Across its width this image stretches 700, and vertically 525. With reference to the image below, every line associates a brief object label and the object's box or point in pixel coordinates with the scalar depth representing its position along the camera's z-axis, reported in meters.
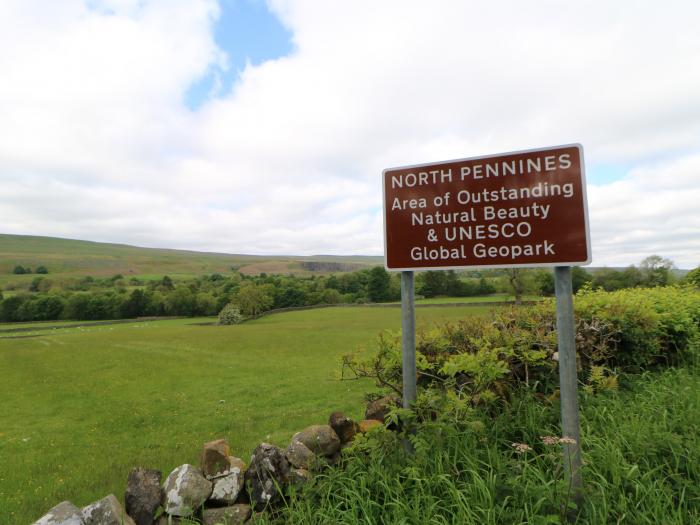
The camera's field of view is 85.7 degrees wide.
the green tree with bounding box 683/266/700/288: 17.06
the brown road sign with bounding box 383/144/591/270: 3.29
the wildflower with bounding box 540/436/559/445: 2.91
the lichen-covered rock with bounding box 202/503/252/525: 3.42
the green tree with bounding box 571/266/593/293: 41.84
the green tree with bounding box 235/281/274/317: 71.00
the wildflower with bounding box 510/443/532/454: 2.98
